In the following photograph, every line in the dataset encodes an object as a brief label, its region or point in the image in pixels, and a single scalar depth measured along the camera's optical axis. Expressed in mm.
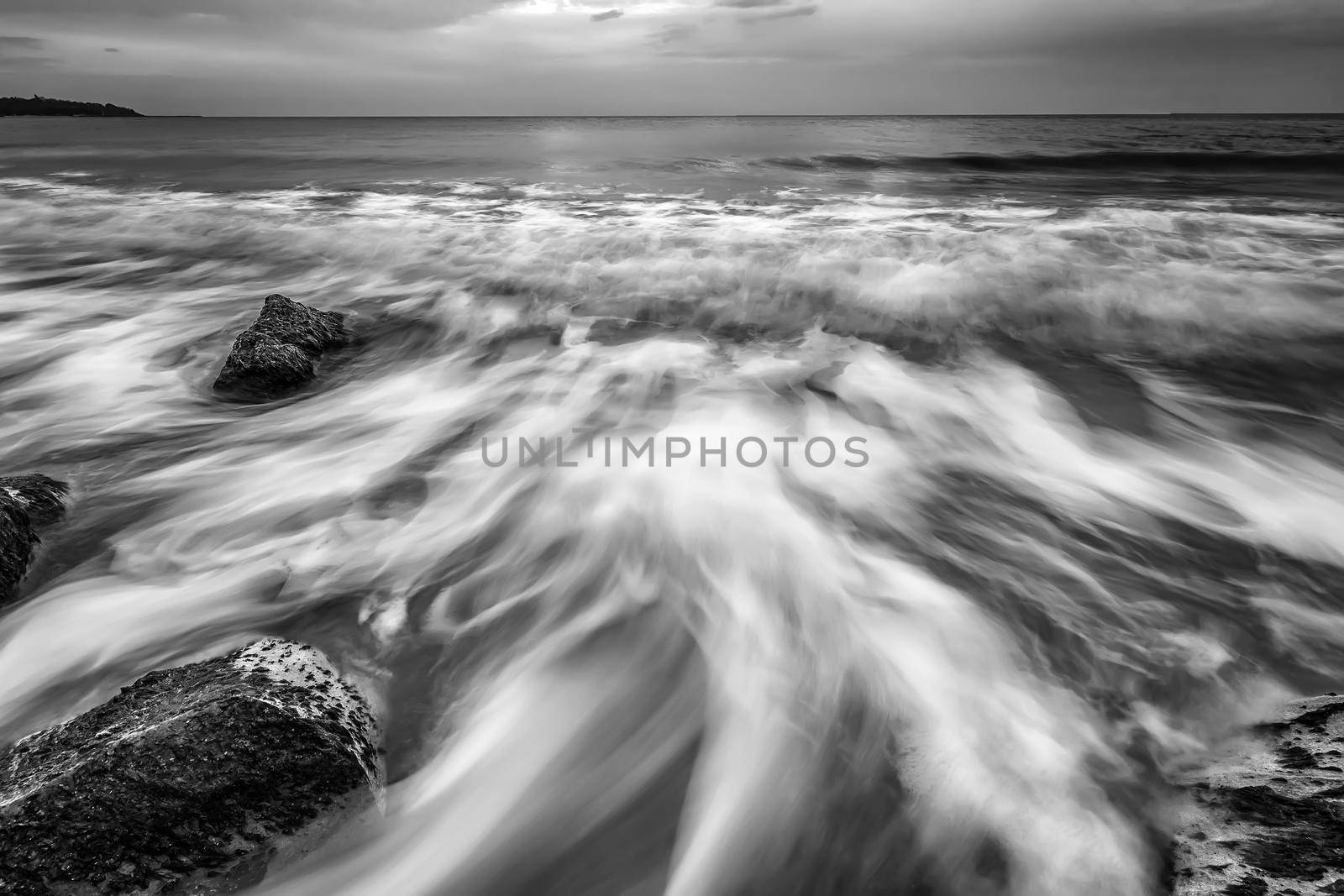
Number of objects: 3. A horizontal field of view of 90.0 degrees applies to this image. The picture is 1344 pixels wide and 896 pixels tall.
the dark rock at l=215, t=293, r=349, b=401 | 5164
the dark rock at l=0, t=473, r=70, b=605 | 2928
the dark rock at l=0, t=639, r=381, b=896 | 1683
